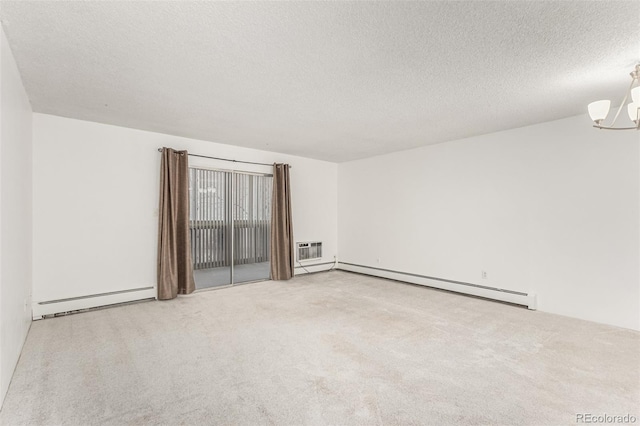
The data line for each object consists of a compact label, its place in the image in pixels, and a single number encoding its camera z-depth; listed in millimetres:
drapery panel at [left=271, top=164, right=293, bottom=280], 5840
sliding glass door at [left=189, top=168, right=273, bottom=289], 5180
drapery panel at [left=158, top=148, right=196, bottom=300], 4469
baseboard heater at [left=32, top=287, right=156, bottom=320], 3691
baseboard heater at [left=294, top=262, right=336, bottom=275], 6398
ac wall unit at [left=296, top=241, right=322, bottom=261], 6451
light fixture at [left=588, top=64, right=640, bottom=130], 2406
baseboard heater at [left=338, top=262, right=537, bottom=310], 4223
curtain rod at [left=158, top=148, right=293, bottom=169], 4977
